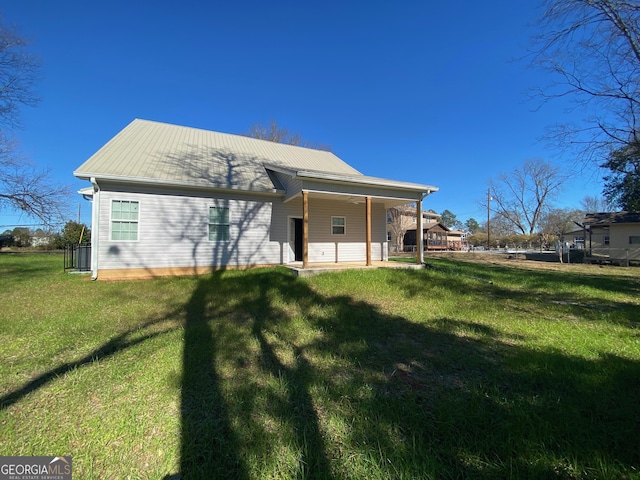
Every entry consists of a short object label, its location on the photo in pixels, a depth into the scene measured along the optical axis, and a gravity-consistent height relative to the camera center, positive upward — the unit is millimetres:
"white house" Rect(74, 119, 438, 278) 9211 +1663
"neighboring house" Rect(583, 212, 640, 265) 20500 +1215
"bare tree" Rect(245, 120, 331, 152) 29702 +12049
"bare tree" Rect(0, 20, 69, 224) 17266 +2942
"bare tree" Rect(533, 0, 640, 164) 7724 +6324
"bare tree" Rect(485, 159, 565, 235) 38969 +5339
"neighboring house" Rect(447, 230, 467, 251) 46531 +2059
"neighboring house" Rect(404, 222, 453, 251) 40312 +2090
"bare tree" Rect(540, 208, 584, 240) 38419 +4476
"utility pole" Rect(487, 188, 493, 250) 41469 +7139
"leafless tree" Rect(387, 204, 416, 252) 36700 +3457
